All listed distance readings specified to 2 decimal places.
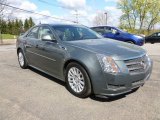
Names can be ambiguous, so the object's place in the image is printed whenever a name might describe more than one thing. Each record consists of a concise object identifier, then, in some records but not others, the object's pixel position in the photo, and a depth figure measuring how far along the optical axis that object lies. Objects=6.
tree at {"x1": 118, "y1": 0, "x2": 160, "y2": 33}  26.91
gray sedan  2.33
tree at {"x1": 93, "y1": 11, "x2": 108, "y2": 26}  42.86
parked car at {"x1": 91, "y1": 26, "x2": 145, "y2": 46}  8.02
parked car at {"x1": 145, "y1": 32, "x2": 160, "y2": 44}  13.47
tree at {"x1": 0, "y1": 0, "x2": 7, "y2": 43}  15.37
